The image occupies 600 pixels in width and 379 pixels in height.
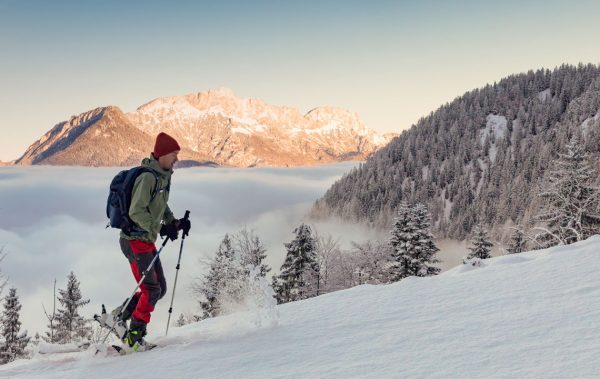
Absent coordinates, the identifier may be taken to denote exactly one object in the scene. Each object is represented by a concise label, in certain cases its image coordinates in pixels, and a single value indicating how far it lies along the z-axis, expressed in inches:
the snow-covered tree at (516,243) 1512.1
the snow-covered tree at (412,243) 1350.9
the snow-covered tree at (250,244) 1523.1
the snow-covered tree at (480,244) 1457.9
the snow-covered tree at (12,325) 1558.8
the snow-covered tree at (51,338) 1548.5
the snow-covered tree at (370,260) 1942.7
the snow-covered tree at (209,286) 1503.2
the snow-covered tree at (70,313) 1779.0
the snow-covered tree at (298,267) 1555.1
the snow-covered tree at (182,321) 1916.1
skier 207.8
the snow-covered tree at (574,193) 1058.1
